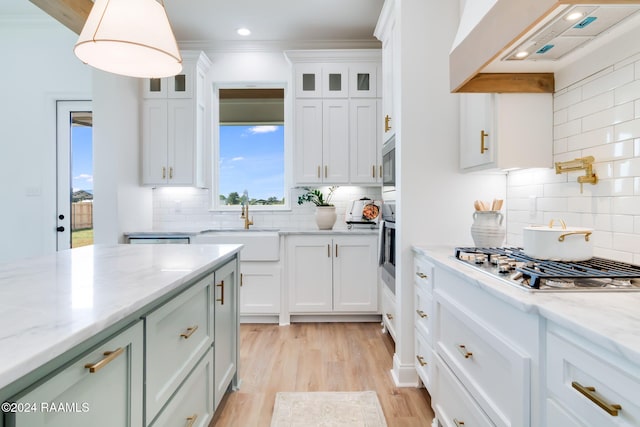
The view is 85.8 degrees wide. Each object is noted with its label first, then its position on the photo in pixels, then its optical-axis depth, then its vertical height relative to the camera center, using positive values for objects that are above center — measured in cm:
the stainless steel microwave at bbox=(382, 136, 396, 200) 261 +35
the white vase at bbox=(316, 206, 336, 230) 373 -6
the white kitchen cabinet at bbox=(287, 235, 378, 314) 343 -61
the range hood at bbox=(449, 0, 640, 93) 110 +66
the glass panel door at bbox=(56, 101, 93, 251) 395 +42
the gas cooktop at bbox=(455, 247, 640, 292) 106 -21
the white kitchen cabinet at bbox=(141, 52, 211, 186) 369 +87
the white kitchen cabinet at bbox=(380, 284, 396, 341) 272 -86
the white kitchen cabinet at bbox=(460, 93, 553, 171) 180 +42
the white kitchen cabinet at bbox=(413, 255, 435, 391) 190 -64
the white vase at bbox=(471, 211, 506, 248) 186 -10
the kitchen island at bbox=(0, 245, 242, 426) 64 -29
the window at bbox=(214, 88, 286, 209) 417 +77
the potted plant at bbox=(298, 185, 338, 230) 374 +5
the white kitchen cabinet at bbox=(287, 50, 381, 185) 367 +92
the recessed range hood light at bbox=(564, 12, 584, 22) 111 +63
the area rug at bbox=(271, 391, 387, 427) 186 -114
